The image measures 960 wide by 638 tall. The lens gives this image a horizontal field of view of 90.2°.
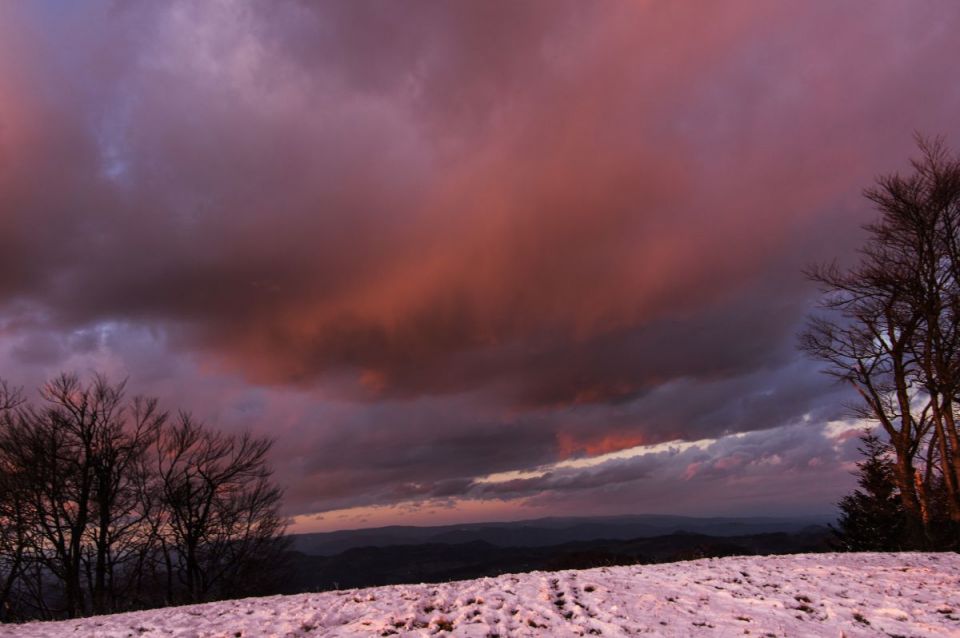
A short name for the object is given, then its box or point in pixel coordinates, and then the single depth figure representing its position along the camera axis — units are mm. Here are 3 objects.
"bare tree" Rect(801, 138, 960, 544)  18969
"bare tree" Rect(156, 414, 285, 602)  36094
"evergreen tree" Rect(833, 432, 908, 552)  35438
